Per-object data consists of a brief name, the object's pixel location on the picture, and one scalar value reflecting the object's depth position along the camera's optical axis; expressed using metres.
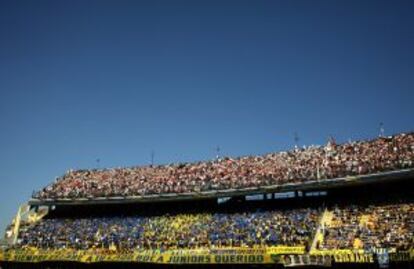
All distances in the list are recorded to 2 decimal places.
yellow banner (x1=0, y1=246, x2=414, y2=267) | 36.19
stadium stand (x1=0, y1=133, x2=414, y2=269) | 40.81
